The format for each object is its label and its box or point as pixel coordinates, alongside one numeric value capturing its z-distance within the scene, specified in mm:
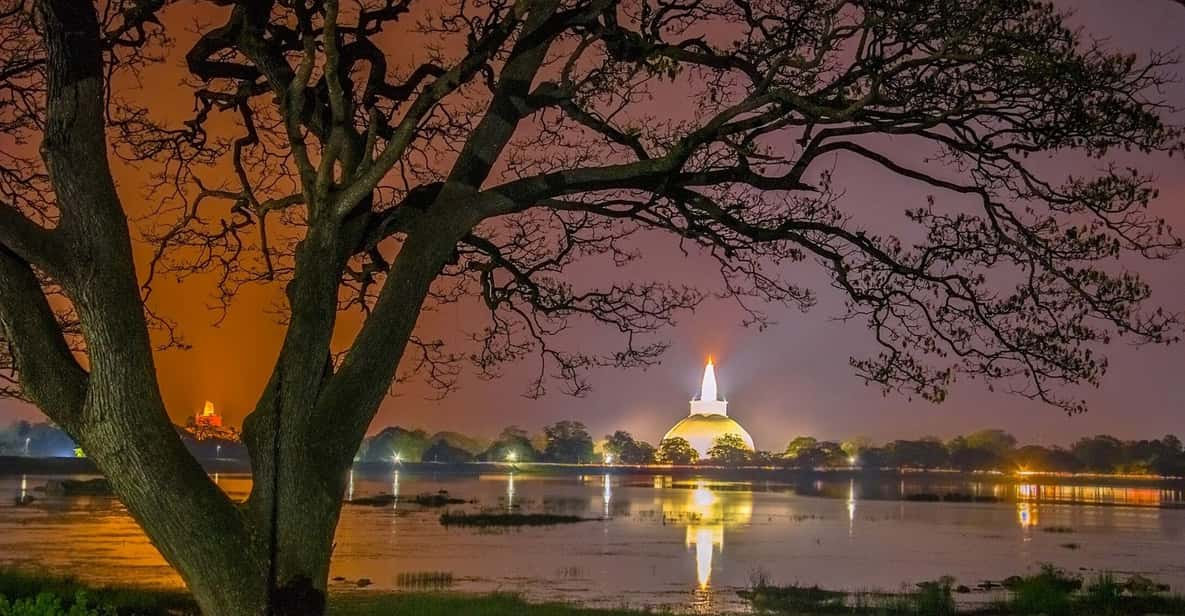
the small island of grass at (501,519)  52875
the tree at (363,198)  8336
